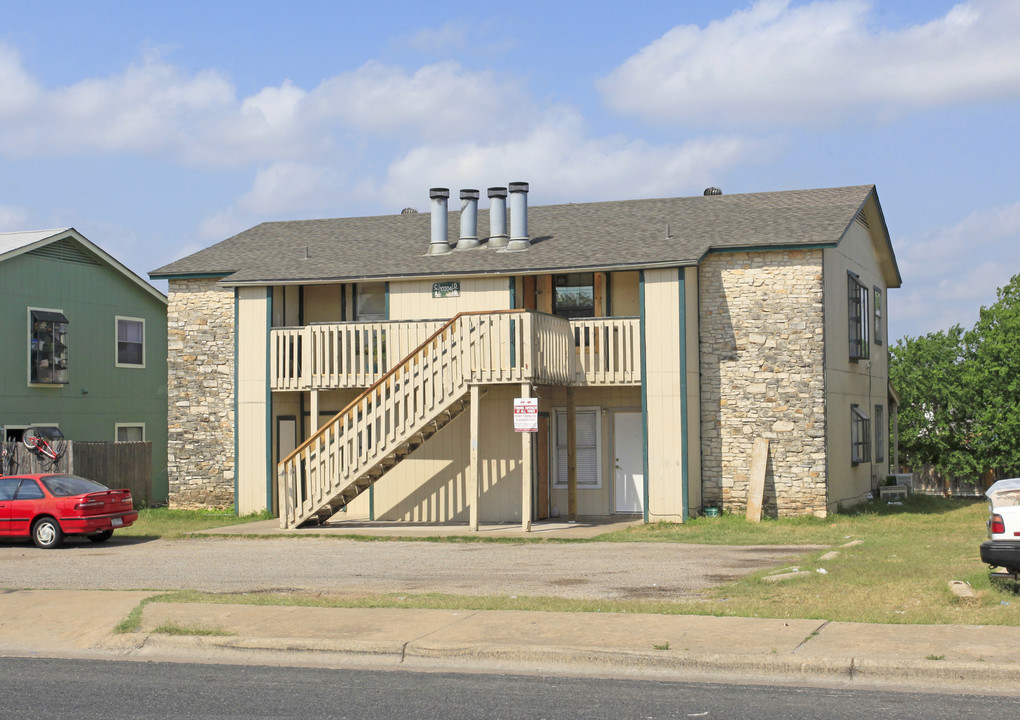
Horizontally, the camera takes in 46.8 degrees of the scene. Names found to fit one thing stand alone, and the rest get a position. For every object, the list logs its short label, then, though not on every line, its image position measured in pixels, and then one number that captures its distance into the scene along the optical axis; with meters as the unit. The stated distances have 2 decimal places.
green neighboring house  29.84
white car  11.62
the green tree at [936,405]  38.03
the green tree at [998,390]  36.41
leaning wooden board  22.53
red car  20.14
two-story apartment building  22.34
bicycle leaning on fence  26.98
